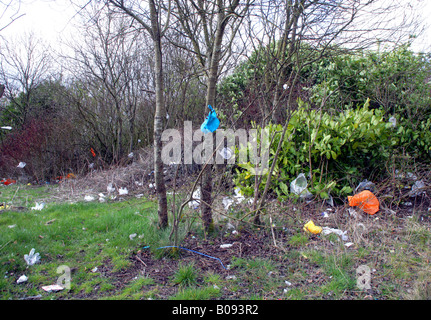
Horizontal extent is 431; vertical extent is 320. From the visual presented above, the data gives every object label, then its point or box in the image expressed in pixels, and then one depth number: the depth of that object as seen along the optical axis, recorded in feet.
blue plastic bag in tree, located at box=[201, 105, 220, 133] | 8.77
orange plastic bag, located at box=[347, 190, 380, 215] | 11.82
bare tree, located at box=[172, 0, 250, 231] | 9.78
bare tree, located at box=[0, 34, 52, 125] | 33.76
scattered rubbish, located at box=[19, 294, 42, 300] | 7.28
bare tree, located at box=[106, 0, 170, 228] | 9.64
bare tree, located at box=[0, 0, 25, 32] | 10.36
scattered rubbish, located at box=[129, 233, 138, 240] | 10.53
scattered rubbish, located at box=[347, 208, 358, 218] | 11.70
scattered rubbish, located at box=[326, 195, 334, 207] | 13.17
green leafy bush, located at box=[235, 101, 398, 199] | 13.23
